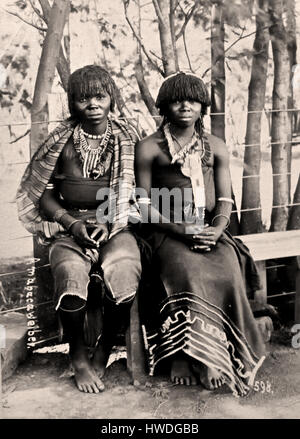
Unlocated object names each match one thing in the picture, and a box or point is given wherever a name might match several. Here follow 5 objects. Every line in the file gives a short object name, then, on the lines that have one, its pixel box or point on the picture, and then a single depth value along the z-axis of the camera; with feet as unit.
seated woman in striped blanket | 9.56
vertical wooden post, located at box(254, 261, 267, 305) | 11.60
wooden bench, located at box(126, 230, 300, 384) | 11.45
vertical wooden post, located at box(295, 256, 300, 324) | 11.73
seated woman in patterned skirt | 9.50
